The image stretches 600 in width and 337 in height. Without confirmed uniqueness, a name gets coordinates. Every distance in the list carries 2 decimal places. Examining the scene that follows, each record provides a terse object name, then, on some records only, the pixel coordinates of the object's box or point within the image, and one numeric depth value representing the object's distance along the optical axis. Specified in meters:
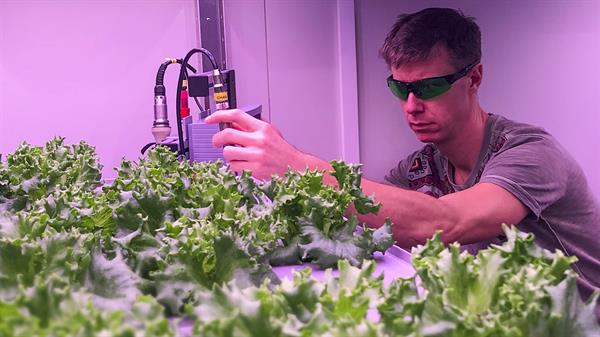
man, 1.82
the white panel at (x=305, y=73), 3.80
